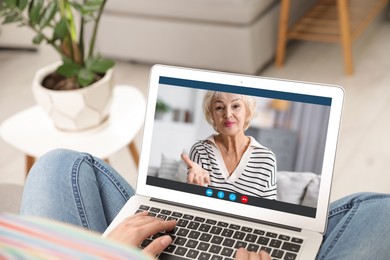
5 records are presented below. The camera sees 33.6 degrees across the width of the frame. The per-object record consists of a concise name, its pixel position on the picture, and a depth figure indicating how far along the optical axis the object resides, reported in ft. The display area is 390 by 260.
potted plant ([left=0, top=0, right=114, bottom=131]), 5.43
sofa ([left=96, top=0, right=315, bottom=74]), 8.39
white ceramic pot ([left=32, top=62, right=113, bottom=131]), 5.59
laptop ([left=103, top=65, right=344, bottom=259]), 3.21
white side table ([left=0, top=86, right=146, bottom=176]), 5.66
